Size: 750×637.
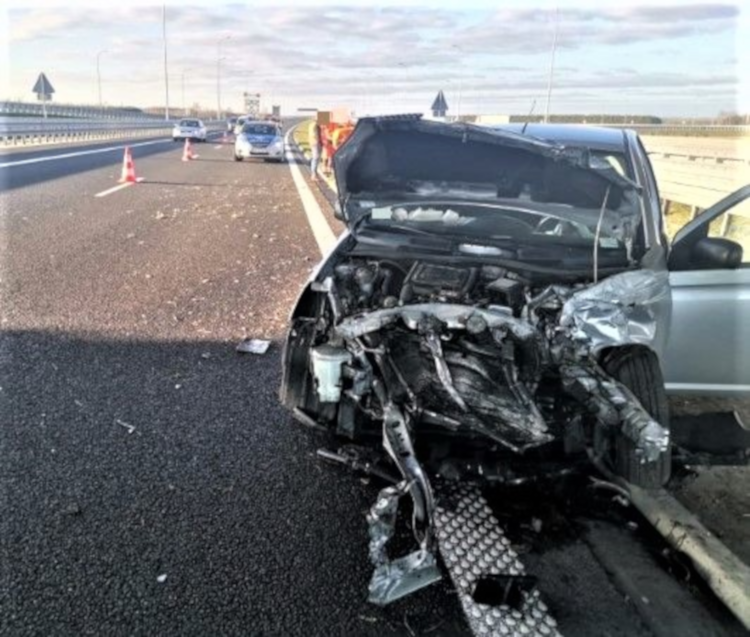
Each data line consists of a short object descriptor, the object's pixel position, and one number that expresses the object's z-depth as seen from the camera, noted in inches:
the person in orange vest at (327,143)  786.1
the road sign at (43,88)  917.8
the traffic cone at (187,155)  1024.2
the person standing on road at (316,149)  748.4
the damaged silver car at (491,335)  113.7
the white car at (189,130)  1581.0
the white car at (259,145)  1027.3
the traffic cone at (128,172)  650.2
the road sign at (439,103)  542.3
